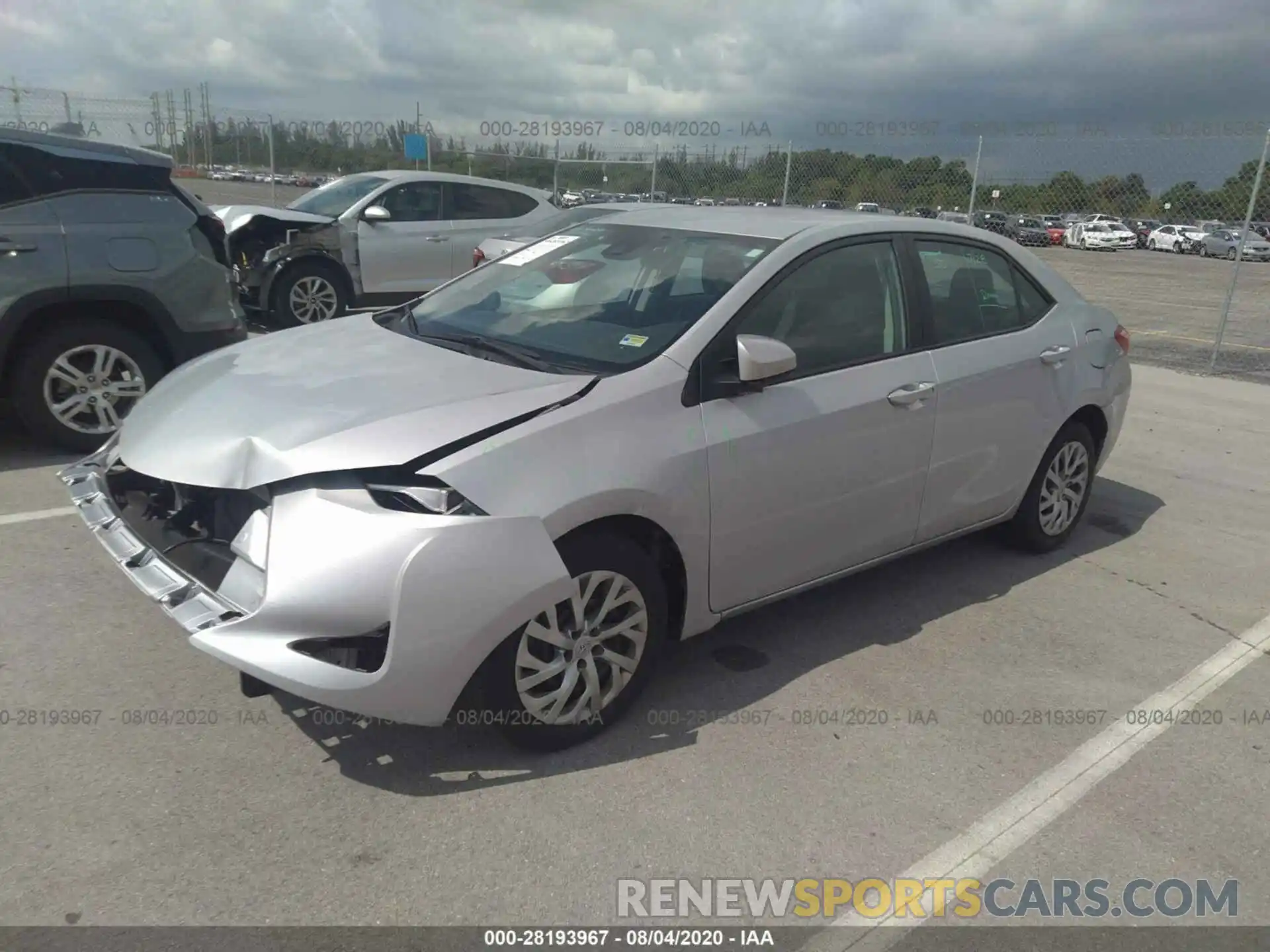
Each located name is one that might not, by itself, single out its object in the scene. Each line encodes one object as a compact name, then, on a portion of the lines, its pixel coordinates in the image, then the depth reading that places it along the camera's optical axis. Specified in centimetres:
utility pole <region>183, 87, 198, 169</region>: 2475
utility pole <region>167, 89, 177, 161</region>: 2281
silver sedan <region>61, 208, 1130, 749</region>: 273
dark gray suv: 545
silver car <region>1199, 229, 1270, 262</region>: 3706
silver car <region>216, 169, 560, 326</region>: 1005
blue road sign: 1992
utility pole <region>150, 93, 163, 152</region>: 1895
